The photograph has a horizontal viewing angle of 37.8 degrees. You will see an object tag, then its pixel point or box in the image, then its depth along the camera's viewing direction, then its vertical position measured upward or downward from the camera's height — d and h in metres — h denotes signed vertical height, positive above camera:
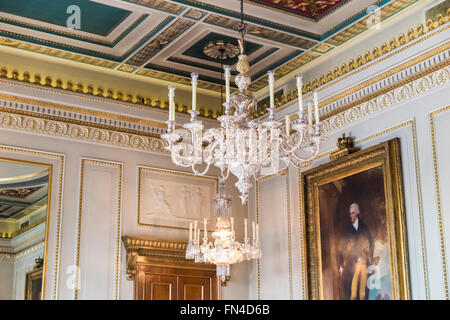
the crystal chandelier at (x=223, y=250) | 5.96 +0.78
